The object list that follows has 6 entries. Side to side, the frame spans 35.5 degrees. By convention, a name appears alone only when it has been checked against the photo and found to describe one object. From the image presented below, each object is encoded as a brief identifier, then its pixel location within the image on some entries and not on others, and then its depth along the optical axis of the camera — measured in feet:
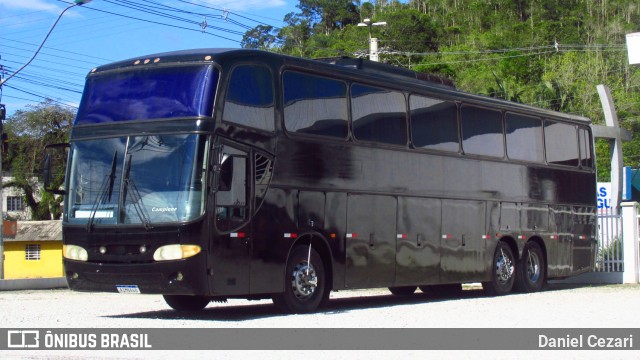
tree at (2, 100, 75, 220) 213.46
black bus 44.50
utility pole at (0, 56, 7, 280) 97.04
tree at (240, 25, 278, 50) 271.90
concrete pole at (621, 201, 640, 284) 78.48
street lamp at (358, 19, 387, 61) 106.73
